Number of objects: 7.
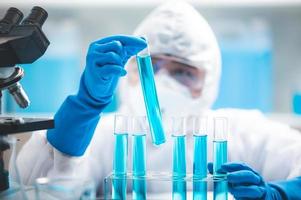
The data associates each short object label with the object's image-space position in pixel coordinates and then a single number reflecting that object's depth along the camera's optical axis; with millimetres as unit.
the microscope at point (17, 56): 1043
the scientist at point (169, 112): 1373
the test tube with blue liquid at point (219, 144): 1148
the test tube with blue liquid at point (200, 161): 1093
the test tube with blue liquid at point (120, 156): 1091
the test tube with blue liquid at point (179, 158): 1092
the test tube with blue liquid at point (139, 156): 1091
